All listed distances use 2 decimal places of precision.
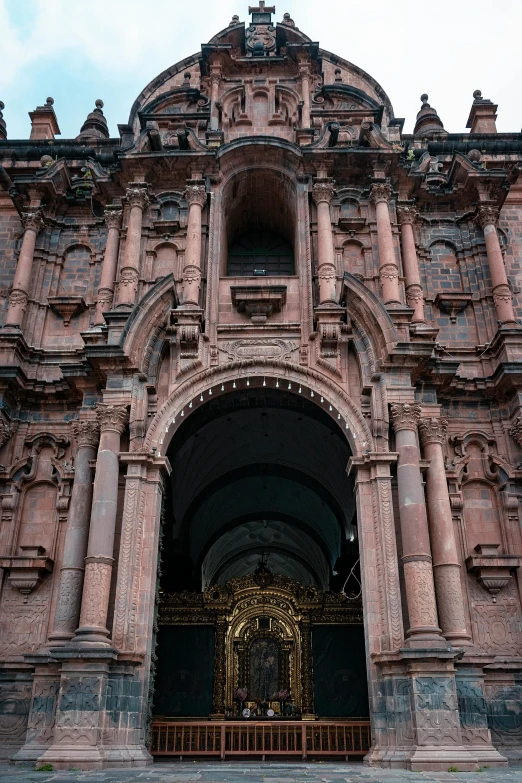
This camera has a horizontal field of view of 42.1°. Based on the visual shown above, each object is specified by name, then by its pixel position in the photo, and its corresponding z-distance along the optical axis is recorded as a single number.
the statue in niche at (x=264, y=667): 24.17
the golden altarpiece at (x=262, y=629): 20.25
